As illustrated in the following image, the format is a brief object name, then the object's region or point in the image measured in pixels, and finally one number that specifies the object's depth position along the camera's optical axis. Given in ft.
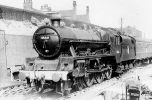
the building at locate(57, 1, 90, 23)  154.16
